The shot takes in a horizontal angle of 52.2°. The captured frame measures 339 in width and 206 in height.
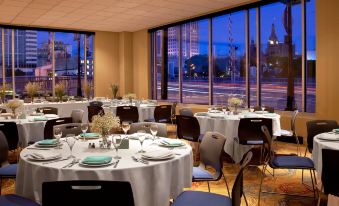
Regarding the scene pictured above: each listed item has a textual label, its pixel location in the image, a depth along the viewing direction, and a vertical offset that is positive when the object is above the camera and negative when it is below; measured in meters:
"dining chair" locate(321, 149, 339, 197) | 2.89 -0.70
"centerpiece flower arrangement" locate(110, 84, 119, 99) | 10.92 +0.04
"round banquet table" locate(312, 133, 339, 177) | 3.44 -0.58
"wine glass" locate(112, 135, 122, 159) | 2.85 -0.47
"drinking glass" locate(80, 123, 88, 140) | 3.49 -0.38
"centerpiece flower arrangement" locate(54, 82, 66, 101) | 10.10 -0.04
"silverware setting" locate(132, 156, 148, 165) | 2.73 -0.57
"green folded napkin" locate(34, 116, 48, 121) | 5.60 -0.47
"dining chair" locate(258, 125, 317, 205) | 3.82 -0.83
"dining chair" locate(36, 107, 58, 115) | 6.90 -0.41
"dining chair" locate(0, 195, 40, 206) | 2.60 -0.85
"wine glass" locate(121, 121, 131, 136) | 3.44 -0.37
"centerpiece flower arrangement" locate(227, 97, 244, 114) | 6.22 -0.24
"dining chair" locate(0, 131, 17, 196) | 3.46 -0.80
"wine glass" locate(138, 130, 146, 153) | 3.07 -0.54
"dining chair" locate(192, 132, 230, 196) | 3.30 -0.67
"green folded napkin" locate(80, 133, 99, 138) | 3.75 -0.50
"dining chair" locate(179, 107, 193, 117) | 7.00 -0.47
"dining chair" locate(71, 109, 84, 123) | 6.44 -0.48
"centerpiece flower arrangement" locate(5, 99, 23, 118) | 5.79 -0.24
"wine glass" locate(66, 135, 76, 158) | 2.89 -0.44
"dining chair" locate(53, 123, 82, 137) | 4.19 -0.48
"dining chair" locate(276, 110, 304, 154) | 6.25 -1.11
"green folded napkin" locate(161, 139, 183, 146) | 3.31 -0.52
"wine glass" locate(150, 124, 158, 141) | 3.36 -0.39
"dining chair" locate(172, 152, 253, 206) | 2.46 -0.87
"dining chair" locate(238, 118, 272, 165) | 5.19 -0.64
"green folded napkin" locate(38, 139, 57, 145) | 3.31 -0.51
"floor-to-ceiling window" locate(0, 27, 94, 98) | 11.77 +1.12
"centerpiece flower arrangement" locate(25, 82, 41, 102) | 9.81 -0.01
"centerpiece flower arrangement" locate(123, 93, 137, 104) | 9.11 -0.20
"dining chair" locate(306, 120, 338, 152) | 4.65 -0.53
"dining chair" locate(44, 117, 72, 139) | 4.97 -0.52
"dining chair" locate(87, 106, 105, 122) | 7.90 -0.47
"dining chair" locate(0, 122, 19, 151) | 4.75 -0.59
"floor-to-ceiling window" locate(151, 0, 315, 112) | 8.02 +0.89
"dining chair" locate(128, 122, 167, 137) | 4.26 -0.49
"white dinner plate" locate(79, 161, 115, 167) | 2.58 -0.56
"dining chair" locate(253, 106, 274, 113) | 7.06 -0.42
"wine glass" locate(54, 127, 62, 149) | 3.12 -0.39
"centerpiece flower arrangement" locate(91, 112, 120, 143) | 3.21 -0.32
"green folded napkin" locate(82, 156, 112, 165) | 2.60 -0.54
